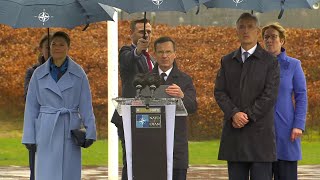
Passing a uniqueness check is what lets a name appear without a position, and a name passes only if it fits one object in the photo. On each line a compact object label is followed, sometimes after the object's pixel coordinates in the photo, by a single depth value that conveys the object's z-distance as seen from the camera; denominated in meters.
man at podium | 18.03
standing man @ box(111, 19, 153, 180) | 19.09
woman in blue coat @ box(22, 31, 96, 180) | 18.62
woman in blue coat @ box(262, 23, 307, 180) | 18.72
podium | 17.05
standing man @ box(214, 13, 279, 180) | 17.83
